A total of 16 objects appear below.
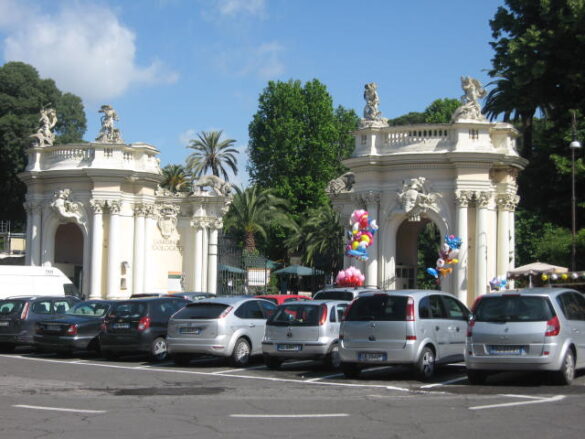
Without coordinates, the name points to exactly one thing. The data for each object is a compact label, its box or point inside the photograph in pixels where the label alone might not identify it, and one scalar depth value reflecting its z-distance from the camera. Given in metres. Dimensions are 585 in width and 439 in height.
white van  27.66
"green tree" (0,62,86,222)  53.69
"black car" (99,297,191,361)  20.08
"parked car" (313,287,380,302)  20.88
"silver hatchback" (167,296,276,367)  18.59
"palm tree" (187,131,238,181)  63.75
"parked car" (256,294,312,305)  25.01
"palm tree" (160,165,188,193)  62.22
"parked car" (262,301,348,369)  17.77
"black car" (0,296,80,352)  22.36
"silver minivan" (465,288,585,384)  14.34
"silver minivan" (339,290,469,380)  15.84
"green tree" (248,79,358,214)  58.94
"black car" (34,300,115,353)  21.02
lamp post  29.50
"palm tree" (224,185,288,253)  54.19
